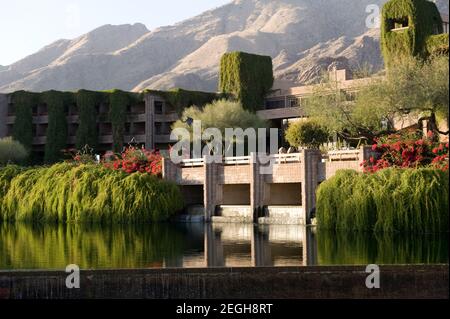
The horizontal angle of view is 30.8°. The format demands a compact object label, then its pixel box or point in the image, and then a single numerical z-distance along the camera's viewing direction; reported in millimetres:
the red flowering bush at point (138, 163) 47594
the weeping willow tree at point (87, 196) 42750
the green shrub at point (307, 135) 60844
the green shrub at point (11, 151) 78044
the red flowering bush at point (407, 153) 36312
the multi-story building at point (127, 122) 82875
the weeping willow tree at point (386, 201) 31797
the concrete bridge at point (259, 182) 39781
